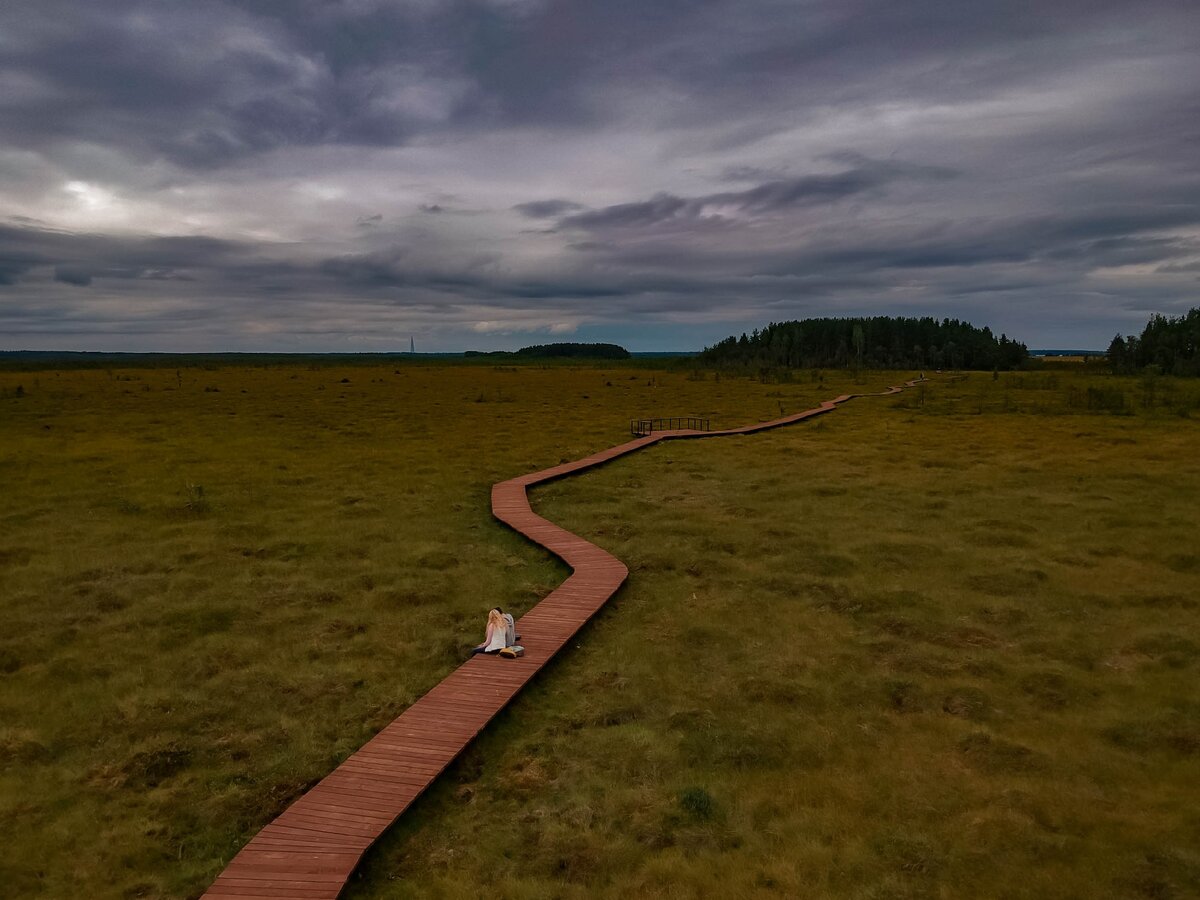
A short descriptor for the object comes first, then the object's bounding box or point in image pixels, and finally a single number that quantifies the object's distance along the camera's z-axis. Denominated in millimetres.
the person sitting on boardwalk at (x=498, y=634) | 10305
